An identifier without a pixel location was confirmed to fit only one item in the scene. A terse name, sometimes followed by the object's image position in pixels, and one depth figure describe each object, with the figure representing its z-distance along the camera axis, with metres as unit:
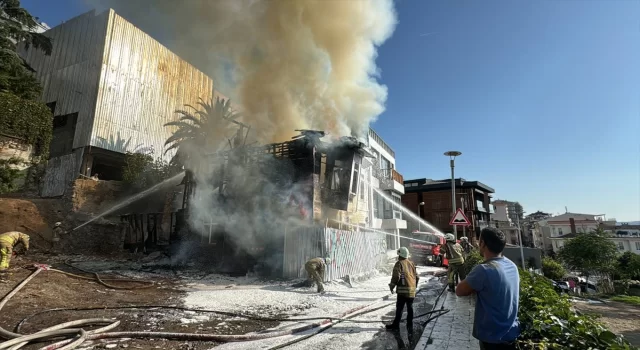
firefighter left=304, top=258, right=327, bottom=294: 9.16
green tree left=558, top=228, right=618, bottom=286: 21.47
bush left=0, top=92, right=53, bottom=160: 17.84
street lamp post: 14.17
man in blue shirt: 2.64
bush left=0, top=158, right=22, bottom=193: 17.58
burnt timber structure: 12.83
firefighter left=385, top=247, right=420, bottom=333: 5.43
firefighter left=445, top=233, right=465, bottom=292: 8.42
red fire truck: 19.34
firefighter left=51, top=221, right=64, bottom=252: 15.86
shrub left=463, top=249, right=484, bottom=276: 8.35
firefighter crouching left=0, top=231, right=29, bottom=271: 8.38
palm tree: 23.92
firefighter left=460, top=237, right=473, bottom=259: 12.13
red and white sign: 9.63
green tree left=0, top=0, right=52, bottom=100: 18.00
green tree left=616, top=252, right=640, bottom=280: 23.67
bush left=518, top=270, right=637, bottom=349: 2.10
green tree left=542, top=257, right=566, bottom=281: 21.58
